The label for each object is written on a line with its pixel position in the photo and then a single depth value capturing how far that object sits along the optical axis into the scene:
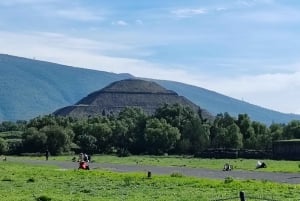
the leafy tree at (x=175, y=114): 178.88
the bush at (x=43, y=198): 29.21
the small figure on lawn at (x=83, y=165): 64.31
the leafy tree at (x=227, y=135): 141.75
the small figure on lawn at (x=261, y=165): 72.38
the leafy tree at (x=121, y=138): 166.25
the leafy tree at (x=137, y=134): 162.88
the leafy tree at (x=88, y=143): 163.96
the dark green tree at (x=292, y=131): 144.62
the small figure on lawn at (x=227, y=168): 67.38
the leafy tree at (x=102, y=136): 167.00
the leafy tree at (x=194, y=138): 151.75
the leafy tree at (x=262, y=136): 143.50
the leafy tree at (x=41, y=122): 175.74
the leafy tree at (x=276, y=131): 148.00
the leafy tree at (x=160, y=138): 156.62
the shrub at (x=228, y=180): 41.56
